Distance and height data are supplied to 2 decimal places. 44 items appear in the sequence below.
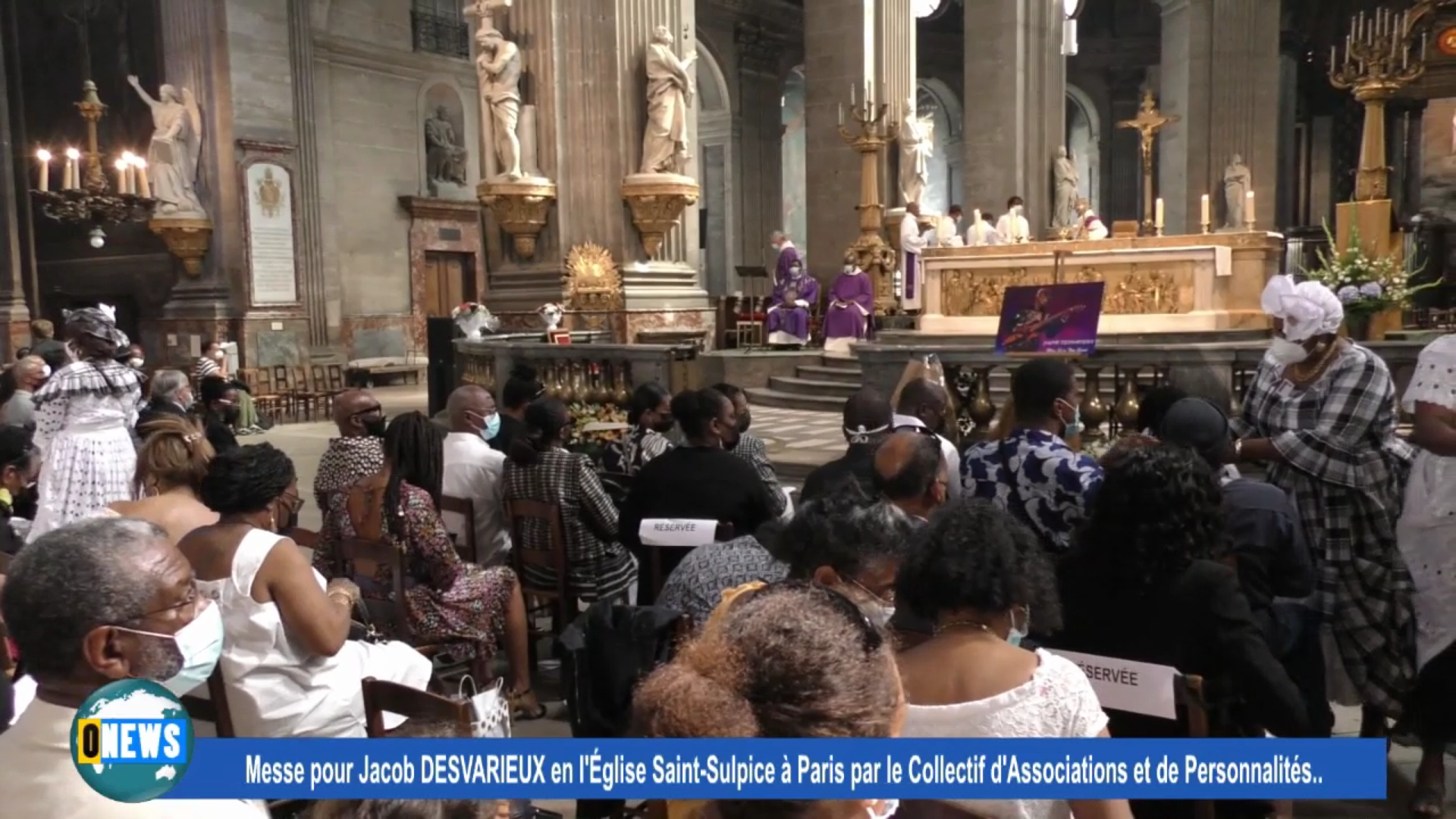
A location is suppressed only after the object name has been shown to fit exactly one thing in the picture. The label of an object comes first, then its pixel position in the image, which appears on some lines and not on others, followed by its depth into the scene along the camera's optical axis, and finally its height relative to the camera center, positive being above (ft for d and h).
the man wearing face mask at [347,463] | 14.93 -1.98
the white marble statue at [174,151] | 59.00 +9.17
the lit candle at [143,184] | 55.57 +6.99
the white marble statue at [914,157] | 55.88 +7.58
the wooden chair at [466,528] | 16.49 -3.20
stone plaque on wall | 61.16 +4.72
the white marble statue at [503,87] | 41.47 +8.58
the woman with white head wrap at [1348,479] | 12.01 -2.06
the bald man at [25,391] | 22.66 -1.39
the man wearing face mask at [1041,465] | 10.87 -1.62
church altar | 38.34 +1.00
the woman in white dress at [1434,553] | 11.25 -2.67
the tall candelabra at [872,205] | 50.34 +4.79
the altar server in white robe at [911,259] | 50.52 +2.18
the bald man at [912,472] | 10.73 -1.61
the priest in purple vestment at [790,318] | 47.67 -0.36
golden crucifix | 45.58 +7.44
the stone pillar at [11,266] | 61.57 +3.32
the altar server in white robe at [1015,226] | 49.83 +3.58
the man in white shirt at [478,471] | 17.10 -2.41
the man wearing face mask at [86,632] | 5.58 -1.79
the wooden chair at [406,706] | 7.25 -2.74
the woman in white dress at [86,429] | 17.74 -1.73
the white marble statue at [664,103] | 41.65 +7.90
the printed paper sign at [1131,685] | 7.75 -2.75
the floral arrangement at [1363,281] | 30.55 +0.45
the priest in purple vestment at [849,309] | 46.83 -0.07
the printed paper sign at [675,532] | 12.85 -2.59
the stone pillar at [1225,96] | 68.74 +12.83
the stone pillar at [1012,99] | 59.98 +11.31
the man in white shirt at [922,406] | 14.02 -1.29
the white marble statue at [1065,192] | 62.18 +6.34
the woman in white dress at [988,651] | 6.45 -2.12
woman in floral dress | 13.44 -2.75
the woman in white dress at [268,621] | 9.77 -2.69
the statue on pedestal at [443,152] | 76.28 +11.42
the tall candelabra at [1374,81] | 43.73 +8.75
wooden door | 75.87 +2.29
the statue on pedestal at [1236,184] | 65.72 +6.90
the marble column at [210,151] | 58.90 +9.18
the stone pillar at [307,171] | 64.18 +8.66
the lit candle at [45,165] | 45.32 +6.72
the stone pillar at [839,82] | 56.18 +11.67
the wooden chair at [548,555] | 15.56 -3.48
